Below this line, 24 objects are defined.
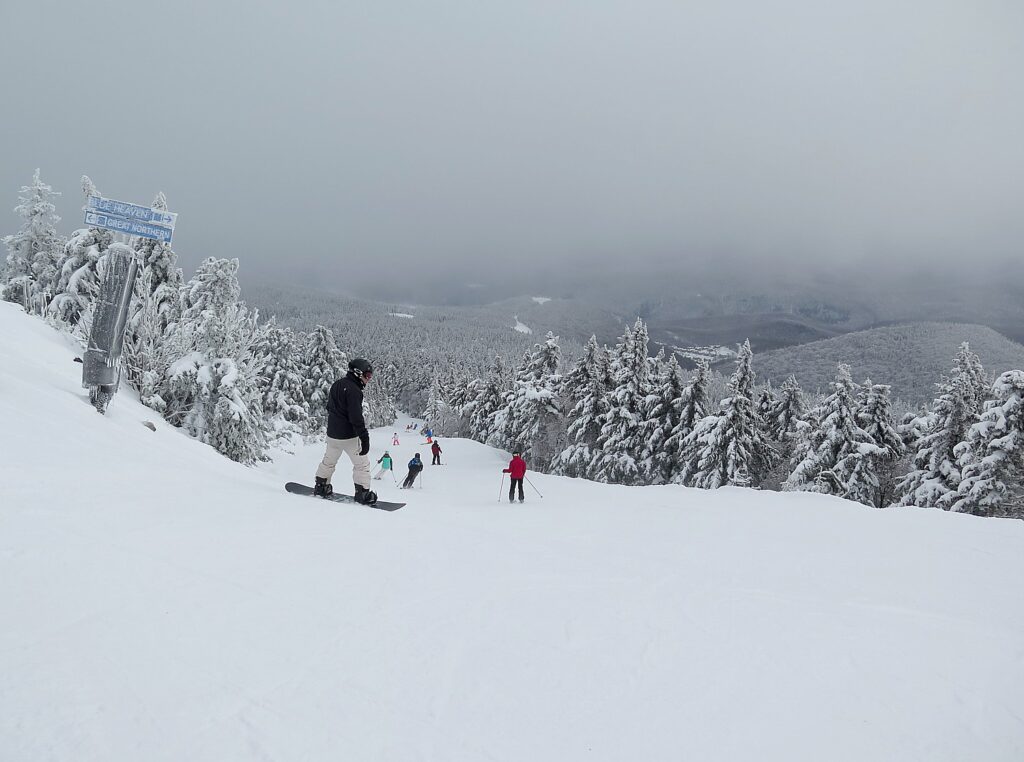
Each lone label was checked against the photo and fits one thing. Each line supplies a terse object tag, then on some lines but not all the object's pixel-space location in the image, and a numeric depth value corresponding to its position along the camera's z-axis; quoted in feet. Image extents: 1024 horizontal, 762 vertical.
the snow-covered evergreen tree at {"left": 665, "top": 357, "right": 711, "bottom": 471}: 101.35
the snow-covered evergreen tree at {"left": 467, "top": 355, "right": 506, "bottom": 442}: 173.17
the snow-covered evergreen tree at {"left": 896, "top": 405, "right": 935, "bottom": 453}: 90.48
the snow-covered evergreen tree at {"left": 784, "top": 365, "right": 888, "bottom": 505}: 80.53
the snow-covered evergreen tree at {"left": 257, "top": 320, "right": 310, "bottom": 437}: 136.87
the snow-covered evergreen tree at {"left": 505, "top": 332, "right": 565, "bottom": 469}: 117.39
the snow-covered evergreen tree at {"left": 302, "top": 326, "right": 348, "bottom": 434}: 157.48
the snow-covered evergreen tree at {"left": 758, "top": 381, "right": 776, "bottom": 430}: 119.14
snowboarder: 23.62
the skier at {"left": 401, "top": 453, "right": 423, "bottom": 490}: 61.41
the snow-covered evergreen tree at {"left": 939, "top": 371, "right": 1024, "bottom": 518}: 62.59
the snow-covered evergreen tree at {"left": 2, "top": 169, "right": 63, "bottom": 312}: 100.17
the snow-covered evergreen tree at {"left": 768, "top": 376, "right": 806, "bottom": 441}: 114.11
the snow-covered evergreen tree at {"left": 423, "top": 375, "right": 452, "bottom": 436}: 243.81
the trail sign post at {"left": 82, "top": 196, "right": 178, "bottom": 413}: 31.53
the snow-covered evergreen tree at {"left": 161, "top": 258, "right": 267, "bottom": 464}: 56.18
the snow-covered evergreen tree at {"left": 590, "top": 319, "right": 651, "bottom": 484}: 102.73
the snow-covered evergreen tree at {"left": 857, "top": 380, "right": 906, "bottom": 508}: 88.53
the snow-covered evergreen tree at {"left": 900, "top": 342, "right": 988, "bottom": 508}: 72.23
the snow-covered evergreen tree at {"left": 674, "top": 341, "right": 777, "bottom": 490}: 90.74
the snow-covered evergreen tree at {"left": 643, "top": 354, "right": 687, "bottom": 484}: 104.78
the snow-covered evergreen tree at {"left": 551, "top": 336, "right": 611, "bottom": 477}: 108.06
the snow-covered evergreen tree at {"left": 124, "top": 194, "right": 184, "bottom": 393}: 51.16
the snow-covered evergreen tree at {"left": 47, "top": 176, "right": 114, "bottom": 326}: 85.30
